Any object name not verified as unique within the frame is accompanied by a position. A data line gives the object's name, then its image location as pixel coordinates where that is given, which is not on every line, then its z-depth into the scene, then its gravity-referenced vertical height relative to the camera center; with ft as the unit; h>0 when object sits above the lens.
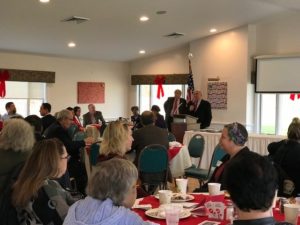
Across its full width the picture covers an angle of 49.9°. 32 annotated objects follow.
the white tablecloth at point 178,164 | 14.93 -2.67
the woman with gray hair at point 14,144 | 7.92 -1.03
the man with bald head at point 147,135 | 13.45 -1.22
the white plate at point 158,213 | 5.92 -2.01
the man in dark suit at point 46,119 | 16.73 -0.75
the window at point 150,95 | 31.82 +1.13
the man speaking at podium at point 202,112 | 23.87 -0.39
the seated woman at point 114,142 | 9.75 -1.12
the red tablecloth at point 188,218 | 5.80 -2.07
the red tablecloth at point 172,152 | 14.87 -2.13
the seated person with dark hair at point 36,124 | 12.20 -0.74
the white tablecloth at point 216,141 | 18.14 -2.03
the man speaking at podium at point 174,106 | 25.03 +0.02
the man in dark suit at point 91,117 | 27.34 -1.01
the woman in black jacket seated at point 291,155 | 9.50 -1.42
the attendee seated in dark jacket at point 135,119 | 23.61 -1.02
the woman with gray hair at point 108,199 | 4.40 -1.32
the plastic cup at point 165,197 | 6.62 -1.87
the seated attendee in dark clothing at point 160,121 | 21.75 -1.01
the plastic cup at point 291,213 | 5.62 -1.84
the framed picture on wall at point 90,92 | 30.27 +1.26
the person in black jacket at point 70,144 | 13.03 -1.61
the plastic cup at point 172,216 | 5.37 -1.83
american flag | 26.12 +1.64
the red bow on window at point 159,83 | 31.42 +2.27
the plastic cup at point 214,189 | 6.96 -1.77
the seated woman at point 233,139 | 8.29 -0.82
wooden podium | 22.02 -1.27
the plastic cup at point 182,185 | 7.31 -1.79
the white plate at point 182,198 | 6.95 -2.00
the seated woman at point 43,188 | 5.90 -1.55
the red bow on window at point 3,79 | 25.58 +1.99
